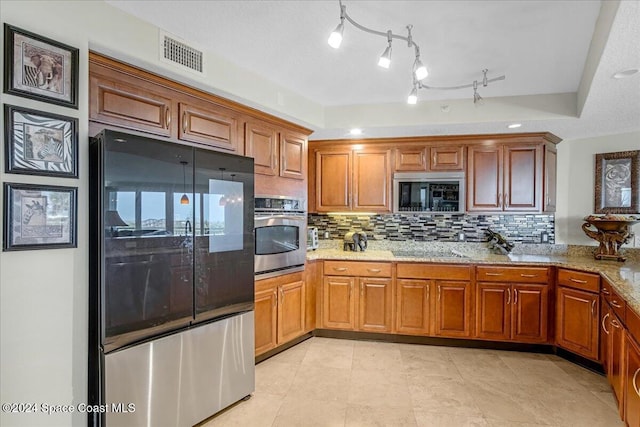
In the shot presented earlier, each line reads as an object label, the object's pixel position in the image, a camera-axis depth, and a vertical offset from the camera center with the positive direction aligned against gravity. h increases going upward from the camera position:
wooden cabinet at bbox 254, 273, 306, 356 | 2.96 -0.95
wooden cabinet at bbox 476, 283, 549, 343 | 3.24 -0.98
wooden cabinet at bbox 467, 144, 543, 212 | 3.54 +0.36
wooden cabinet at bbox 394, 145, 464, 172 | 3.71 +0.59
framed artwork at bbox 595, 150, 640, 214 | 3.41 +0.31
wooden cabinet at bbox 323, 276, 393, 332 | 3.54 -0.99
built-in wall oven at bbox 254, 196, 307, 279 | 2.94 -0.24
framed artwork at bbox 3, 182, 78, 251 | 1.50 -0.04
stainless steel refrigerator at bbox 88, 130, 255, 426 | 1.69 -0.41
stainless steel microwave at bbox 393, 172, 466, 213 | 3.67 +0.21
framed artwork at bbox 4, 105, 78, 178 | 1.50 +0.31
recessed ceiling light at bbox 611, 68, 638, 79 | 1.99 +0.84
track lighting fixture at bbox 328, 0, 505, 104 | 1.61 +0.86
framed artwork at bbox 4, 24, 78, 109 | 1.50 +0.66
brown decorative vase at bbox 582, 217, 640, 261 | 3.18 -0.22
